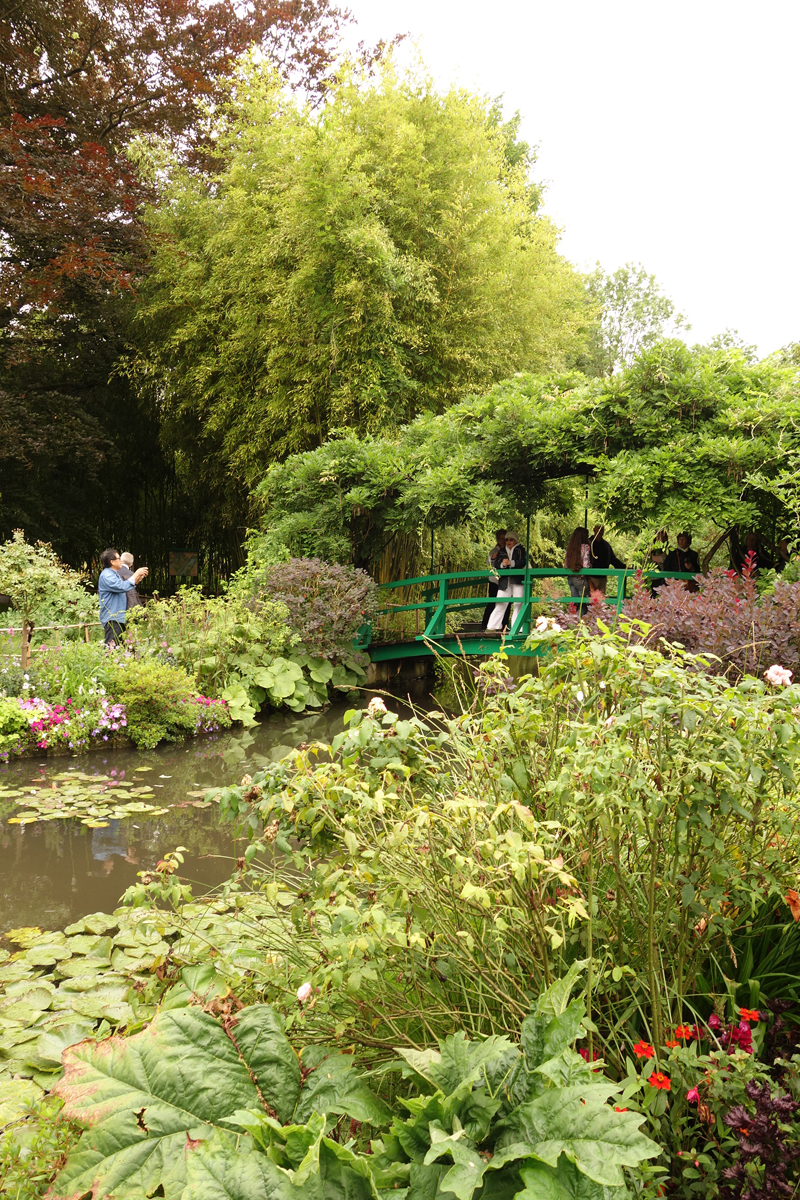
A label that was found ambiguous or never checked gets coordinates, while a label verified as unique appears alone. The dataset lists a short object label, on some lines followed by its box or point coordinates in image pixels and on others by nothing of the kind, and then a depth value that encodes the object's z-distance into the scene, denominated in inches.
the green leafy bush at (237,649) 300.8
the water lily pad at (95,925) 131.3
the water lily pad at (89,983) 110.0
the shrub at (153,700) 260.2
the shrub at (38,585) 295.7
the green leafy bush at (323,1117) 48.0
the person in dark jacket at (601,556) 319.3
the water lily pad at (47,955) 118.8
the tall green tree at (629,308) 1091.3
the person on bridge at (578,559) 315.3
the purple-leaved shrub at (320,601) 339.0
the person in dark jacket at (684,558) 295.3
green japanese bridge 327.6
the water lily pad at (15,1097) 79.4
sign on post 527.8
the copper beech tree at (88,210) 415.5
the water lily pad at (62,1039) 81.8
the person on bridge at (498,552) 355.9
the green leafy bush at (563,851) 63.7
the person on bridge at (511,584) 342.6
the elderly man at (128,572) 333.1
